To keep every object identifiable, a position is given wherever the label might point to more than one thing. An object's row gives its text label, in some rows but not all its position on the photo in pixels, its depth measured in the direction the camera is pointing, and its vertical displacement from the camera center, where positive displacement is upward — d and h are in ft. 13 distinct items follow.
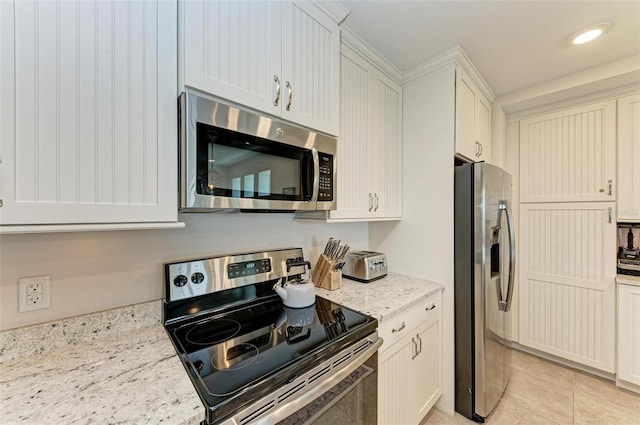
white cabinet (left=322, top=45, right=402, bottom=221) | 5.14 +1.51
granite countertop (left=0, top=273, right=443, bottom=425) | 2.03 -1.60
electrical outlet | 2.82 -0.92
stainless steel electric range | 2.46 -1.64
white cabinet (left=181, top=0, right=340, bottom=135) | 3.00 +2.14
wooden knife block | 5.27 -1.33
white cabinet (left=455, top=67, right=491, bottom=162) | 5.78 +2.32
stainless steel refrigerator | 5.34 -1.58
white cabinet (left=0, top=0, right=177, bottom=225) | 2.08 +0.93
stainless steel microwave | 2.95 +0.70
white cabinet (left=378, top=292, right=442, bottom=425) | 4.21 -2.84
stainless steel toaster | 5.74 -1.25
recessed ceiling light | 4.91 +3.57
